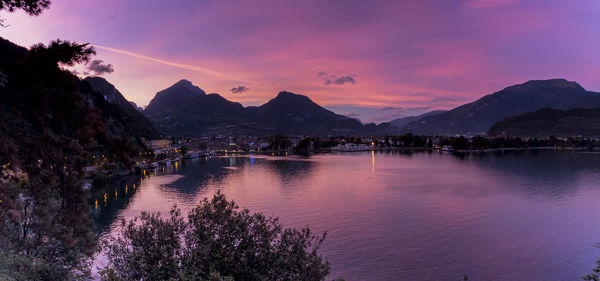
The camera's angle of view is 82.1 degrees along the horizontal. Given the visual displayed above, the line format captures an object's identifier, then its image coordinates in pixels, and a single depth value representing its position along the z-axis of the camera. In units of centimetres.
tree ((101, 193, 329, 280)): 1271
